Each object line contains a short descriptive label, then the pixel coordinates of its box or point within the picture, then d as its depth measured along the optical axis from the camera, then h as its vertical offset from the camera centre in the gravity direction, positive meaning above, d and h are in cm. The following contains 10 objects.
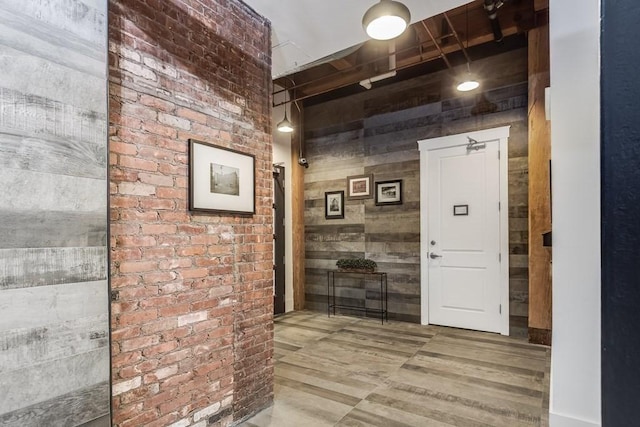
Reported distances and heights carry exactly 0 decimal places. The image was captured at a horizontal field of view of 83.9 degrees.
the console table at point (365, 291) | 506 -116
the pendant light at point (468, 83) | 374 +138
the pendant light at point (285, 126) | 476 +119
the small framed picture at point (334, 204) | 550 +15
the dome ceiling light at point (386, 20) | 215 +122
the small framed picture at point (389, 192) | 498 +31
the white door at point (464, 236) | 428 -28
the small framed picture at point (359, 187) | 524 +41
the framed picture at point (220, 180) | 218 +23
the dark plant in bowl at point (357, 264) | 510 -73
